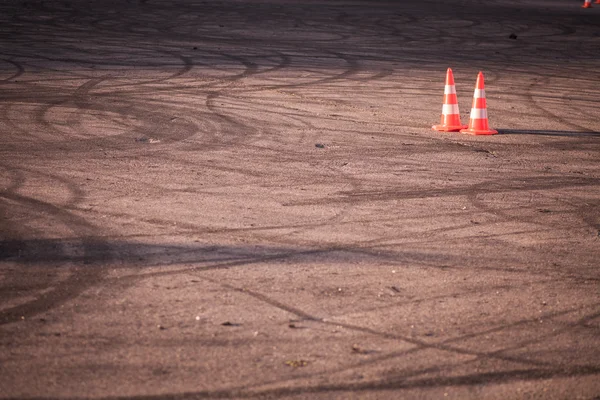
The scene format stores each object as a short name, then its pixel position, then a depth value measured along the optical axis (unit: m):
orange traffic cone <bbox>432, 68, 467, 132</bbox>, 11.31
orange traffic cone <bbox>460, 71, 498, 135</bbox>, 11.17
